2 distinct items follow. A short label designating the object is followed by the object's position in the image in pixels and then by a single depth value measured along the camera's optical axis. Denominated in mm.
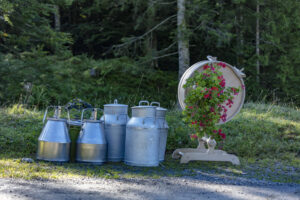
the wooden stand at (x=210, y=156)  5316
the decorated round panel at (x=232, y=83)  5684
